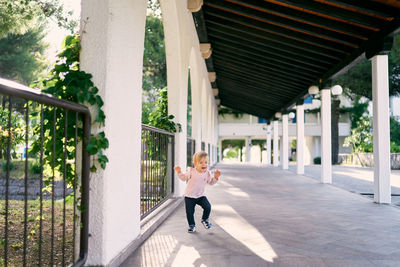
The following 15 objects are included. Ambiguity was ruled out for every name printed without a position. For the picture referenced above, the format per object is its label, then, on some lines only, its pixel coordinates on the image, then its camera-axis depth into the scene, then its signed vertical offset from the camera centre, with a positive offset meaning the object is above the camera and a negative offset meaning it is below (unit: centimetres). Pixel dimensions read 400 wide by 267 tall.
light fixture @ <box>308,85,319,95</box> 882 +160
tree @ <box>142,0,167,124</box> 1452 +434
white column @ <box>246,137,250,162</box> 2640 -10
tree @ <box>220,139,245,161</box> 3468 +42
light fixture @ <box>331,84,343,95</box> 835 +150
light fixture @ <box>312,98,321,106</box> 2529 +359
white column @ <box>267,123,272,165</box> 2003 +24
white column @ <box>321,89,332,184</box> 842 +31
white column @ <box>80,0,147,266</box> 212 +25
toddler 338 -42
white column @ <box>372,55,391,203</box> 539 +27
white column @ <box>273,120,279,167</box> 1673 +51
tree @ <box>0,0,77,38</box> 734 +316
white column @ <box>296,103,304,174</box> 1109 +65
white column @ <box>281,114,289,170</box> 1382 +21
